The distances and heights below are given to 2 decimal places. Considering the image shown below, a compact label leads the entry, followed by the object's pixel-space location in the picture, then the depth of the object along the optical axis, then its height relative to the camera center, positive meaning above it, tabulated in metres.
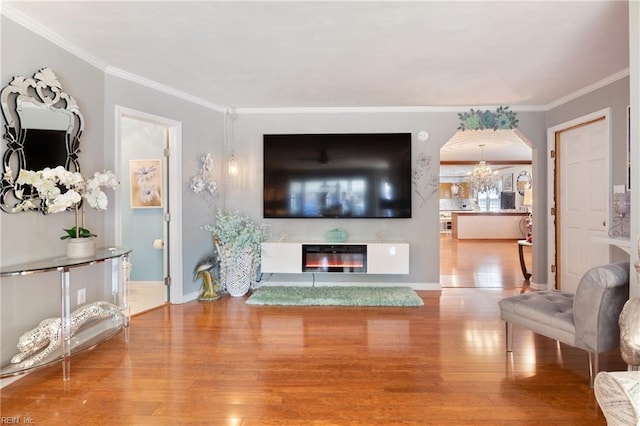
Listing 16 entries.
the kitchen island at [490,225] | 10.04 -0.42
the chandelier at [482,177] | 9.59 +1.09
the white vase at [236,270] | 4.21 -0.76
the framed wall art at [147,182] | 4.67 +0.43
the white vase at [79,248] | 2.46 -0.27
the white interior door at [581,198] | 3.68 +0.16
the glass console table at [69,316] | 2.09 -0.80
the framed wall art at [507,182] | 12.13 +1.12
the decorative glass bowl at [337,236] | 4.33 -0.32
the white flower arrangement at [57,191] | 2.27 +0.15
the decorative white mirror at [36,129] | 2.27 +0.64
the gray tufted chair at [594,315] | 2.02 -0.67
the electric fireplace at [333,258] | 4.27 -0.60
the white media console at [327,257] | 4.22 -0.59
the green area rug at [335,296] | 3.84 -1.04
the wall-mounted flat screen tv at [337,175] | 4.45 +0.50
